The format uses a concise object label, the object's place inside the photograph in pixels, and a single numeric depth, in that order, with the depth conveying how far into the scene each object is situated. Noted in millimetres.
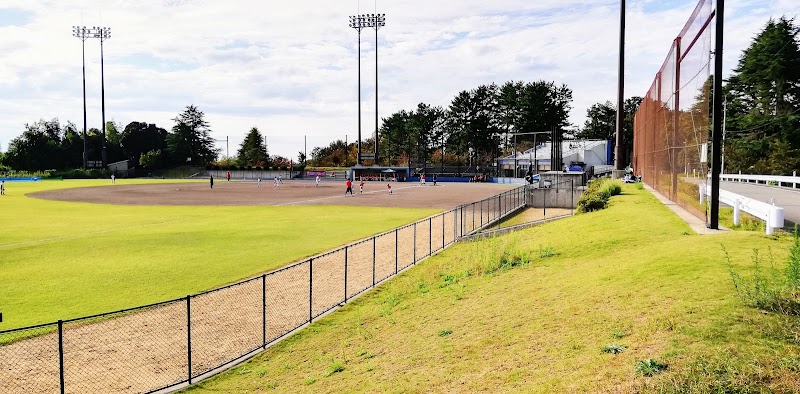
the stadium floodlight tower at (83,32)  118562
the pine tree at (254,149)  143750
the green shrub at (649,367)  6789
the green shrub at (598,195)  26875
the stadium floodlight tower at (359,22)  108562
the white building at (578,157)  106625
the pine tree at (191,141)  146250
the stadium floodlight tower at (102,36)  119375
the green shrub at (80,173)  119788
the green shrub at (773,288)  8328
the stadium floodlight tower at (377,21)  108375
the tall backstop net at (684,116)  15508
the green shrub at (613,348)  7715
